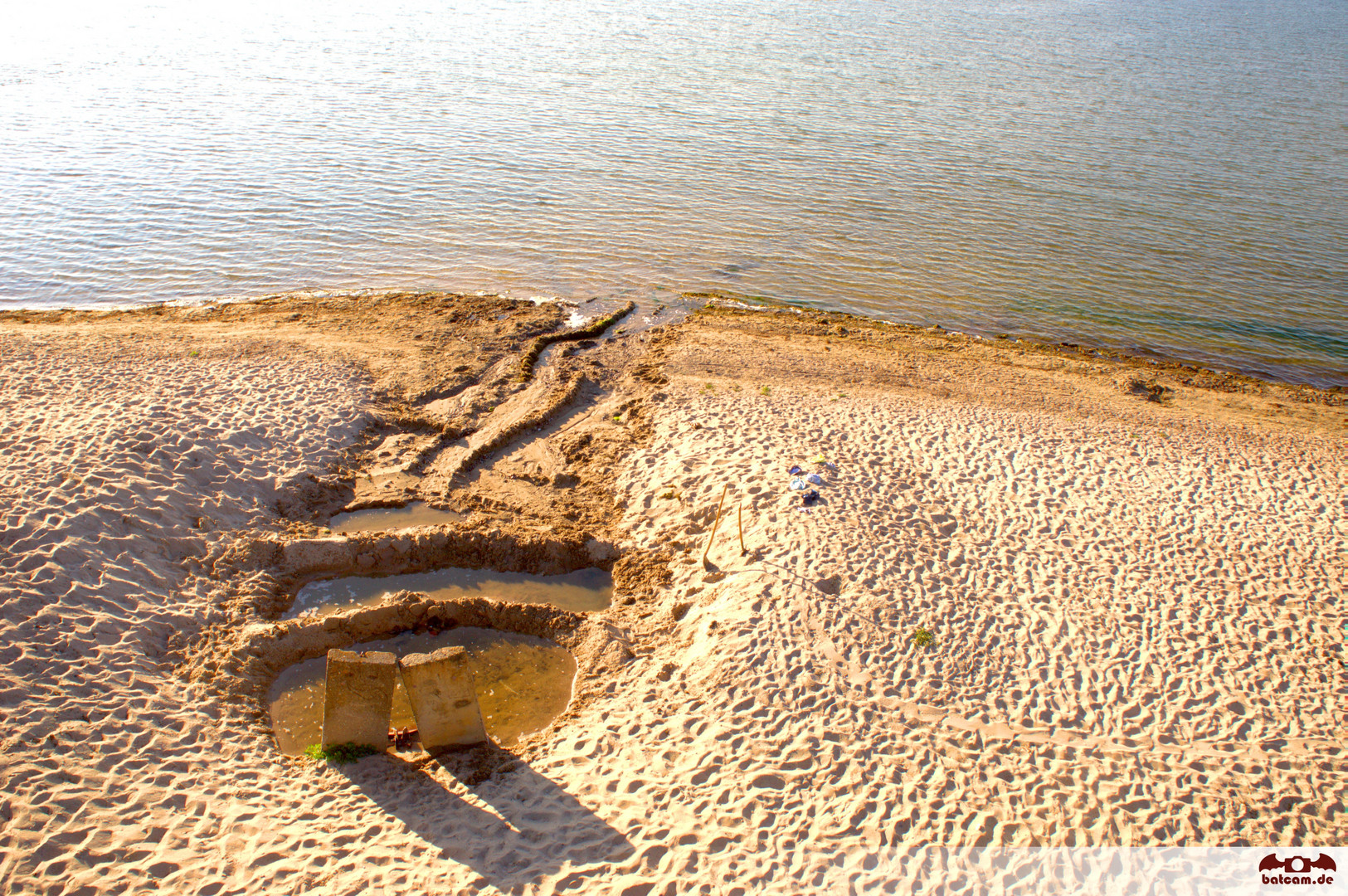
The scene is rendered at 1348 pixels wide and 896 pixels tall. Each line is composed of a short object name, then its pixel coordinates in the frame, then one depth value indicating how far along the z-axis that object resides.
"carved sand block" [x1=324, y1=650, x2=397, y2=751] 7.03
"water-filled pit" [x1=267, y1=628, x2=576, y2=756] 7.95
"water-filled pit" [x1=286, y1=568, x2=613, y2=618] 9.60
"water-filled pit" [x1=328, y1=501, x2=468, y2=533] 10.52
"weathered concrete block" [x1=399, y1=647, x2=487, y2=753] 7.01
